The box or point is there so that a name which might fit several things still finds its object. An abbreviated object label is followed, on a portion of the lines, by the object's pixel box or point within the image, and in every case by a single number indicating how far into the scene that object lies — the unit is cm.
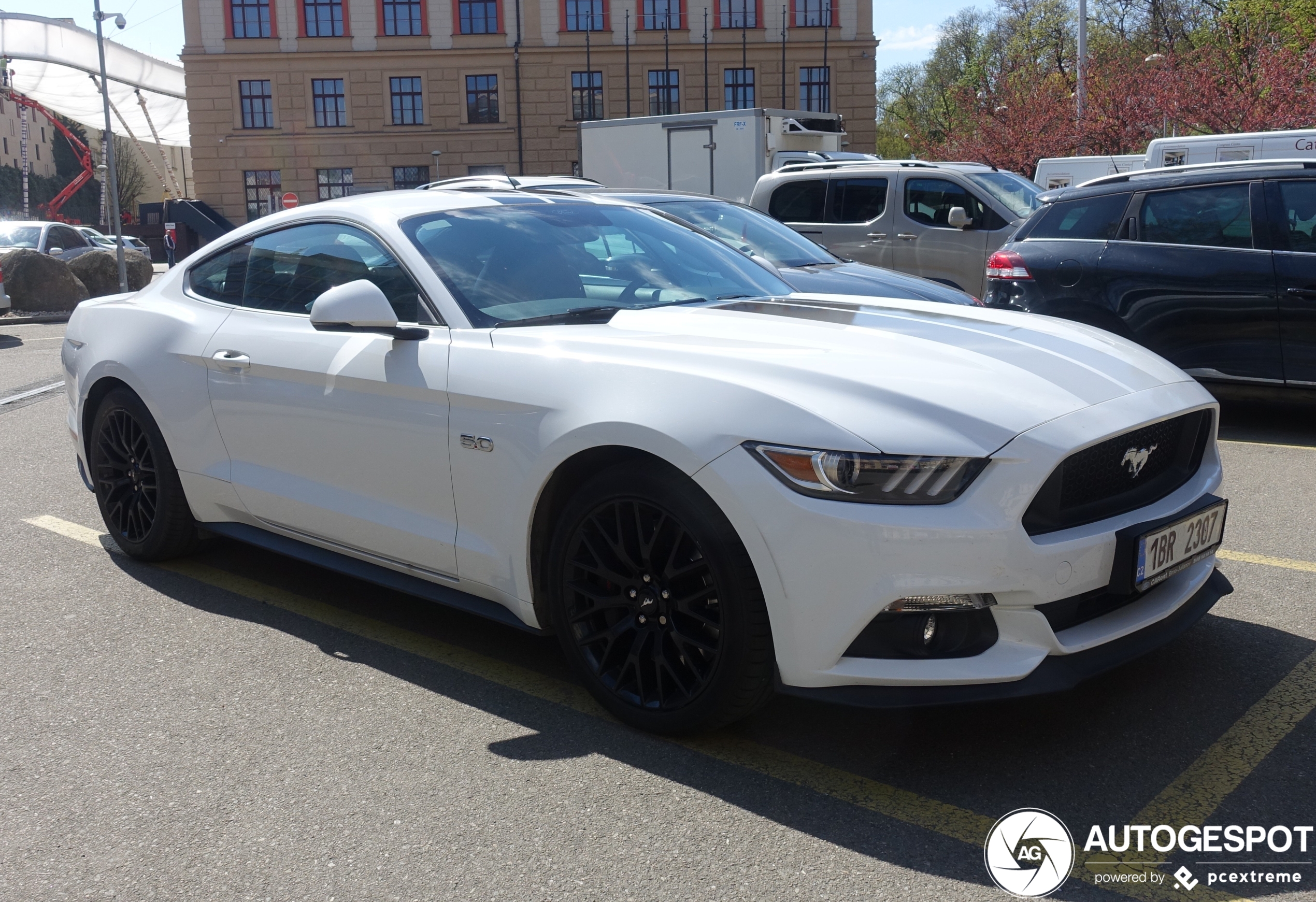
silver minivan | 1163
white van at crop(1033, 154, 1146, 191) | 2078
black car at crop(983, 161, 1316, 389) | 705
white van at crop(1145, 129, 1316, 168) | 1402
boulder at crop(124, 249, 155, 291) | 2639
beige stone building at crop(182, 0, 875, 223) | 5100
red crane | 6506
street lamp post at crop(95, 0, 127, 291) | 2400
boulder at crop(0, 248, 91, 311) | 2130
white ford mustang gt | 286
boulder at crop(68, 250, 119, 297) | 2356
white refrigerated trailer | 1792
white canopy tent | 5956
